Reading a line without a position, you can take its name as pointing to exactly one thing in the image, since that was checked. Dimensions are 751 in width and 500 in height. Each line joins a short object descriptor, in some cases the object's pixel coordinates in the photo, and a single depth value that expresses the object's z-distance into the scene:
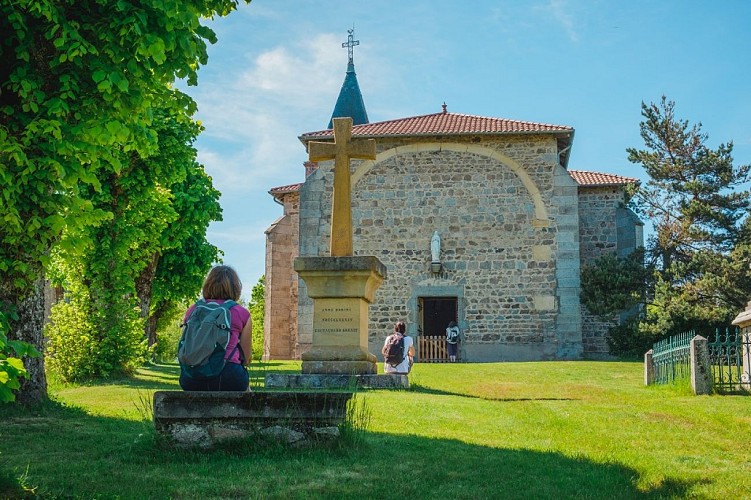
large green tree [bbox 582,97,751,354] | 20.11
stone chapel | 22.19
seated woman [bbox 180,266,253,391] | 5.75
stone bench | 5.56
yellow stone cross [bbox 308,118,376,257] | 11.87
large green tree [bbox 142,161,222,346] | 22.65
